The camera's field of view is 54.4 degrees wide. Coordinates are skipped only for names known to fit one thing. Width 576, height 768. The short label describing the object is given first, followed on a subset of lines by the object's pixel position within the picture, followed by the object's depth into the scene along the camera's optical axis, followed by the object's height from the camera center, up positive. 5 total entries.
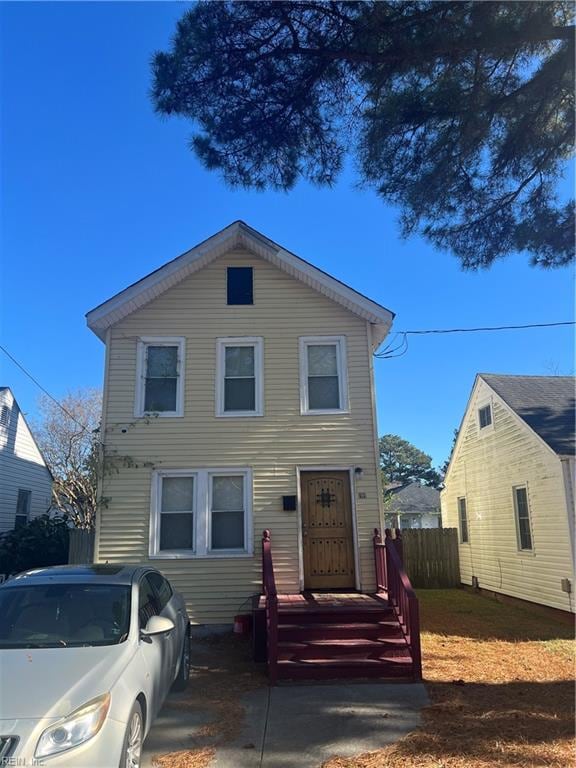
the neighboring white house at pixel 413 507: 30.98 +0.30
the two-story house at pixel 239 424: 9.32 +1.53
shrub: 13.48 -0.80
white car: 3.23 -0.99
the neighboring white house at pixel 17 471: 16.77 +1.42
